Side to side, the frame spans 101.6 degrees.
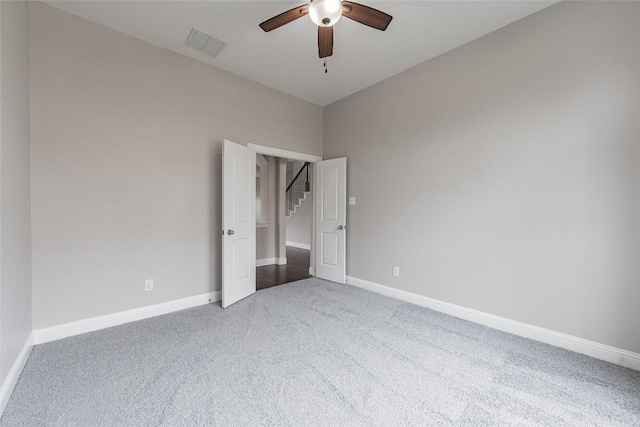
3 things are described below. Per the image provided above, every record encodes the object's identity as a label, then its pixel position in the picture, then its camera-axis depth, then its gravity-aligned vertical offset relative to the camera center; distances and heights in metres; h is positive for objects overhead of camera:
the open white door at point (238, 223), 3.14 -0.18
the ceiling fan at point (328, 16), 1.86 +1.49
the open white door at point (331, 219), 4.16 -0.15
